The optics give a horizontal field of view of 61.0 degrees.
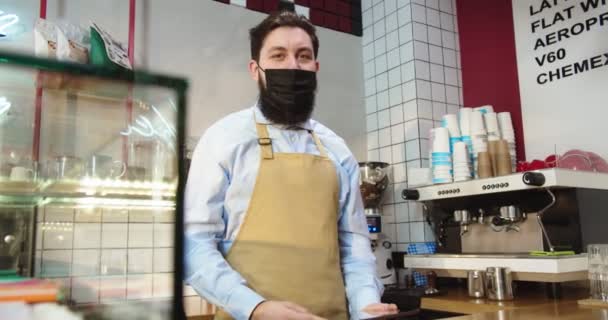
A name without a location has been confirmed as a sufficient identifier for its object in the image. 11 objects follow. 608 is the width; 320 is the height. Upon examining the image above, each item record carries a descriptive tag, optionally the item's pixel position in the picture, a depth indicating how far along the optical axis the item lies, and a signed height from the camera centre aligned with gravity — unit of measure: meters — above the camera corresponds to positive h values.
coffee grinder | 3.09 +0.05
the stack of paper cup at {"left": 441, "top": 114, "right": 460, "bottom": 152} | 2.90 +0.52
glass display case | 0.57 +0.06
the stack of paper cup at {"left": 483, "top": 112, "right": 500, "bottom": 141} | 2.87 +0.52
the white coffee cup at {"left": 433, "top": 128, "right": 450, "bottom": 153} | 2.83 +0.43
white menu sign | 2.68 +0.79
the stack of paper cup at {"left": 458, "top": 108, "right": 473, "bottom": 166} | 2.84 +0.51
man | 1.29 +0.04
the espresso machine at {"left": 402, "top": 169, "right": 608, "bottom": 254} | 2.29 +0.04
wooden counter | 1.53 -0.35
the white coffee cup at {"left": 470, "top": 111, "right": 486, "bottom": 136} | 2.81 +0.51
